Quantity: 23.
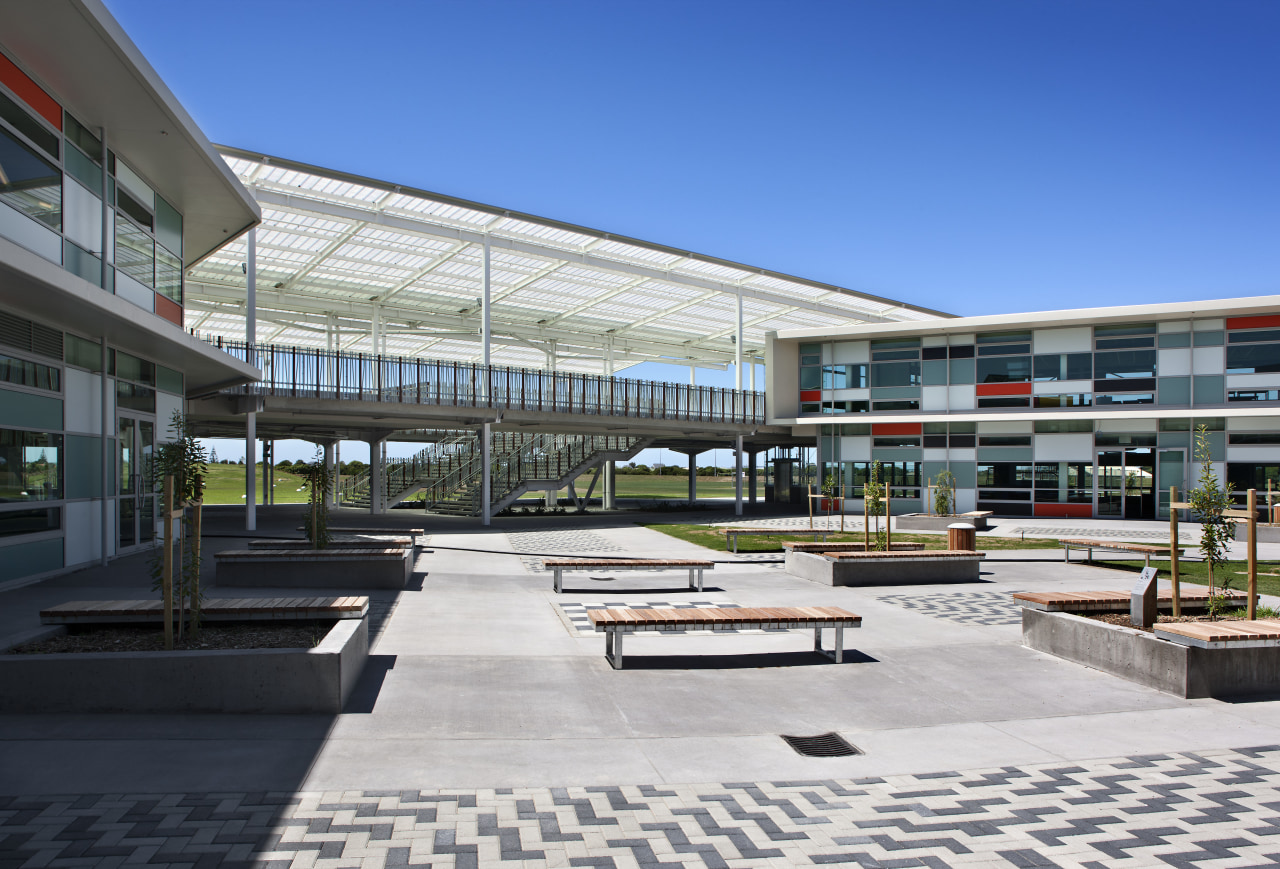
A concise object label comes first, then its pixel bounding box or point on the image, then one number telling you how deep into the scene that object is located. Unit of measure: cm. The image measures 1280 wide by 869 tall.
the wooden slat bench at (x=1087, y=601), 902
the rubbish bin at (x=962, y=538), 1630
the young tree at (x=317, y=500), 1357
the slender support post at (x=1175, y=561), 820
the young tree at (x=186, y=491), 696
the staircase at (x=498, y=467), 3036
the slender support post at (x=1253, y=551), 775
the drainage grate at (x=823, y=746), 571
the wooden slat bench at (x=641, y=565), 1287
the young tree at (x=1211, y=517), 867
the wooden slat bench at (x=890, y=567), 1357
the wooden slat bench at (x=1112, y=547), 1648
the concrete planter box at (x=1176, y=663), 715
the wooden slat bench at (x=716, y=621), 794
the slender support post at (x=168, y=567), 659
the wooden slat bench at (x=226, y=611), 718
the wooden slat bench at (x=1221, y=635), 715
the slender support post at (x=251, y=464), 2197
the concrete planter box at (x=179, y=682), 598
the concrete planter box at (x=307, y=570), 1227
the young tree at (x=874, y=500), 1696
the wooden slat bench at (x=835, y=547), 1502
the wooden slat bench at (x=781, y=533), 2157
